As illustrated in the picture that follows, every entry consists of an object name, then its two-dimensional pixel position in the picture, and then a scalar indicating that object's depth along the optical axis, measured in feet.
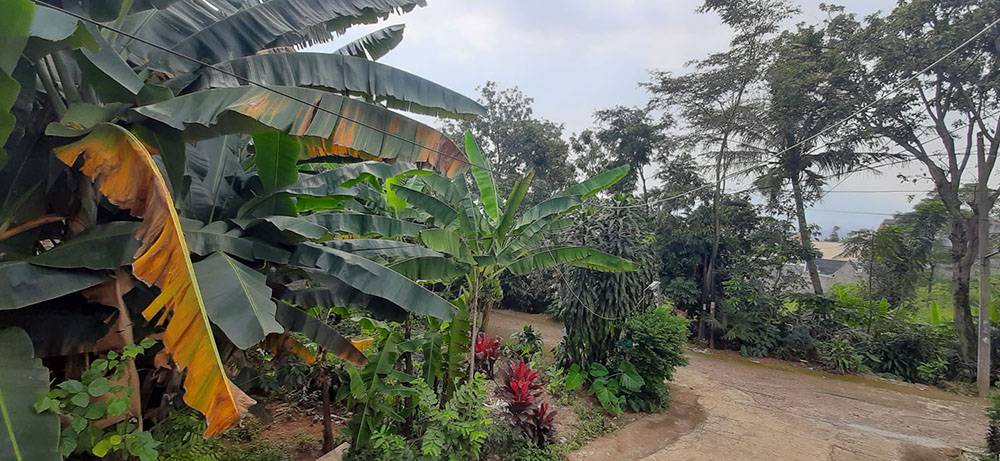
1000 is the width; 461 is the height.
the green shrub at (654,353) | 16.93
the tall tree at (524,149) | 44.50
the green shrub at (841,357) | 25.27
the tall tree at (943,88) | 22.80
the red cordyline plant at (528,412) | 12.48
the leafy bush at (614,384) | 16.35
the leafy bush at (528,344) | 20.47
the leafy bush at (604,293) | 18.15
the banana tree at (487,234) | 12.00
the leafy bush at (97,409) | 5.46
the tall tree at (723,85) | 27.12
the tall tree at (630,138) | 34.94
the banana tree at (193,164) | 5.49
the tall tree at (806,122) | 27.58
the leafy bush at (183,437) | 7.68
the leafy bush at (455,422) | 9.07
